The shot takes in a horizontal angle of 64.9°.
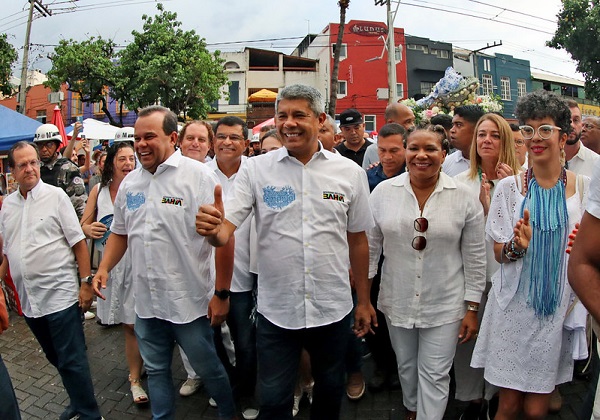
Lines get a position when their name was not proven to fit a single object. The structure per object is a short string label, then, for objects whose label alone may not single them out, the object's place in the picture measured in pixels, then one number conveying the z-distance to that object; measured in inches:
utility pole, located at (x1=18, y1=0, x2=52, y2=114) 864.3
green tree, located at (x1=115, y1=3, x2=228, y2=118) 908.0
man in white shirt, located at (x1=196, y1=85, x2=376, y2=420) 103.8
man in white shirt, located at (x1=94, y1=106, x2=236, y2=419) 115.4
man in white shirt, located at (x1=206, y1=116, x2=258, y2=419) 142.5
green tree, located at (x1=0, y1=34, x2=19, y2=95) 811.4
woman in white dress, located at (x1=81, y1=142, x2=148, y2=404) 160.2
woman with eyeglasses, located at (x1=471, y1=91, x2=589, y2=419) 101.5
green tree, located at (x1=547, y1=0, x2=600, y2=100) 947.3
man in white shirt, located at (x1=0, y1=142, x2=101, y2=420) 130.4
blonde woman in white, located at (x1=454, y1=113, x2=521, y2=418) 133.7
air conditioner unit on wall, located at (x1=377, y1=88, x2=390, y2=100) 1457.9
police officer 206.2
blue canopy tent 339.3
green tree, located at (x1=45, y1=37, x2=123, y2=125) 929.8
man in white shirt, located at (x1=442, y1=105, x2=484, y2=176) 160.4
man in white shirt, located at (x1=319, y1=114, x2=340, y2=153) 179.9
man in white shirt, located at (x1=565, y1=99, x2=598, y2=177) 174.1
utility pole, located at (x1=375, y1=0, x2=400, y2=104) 755.4
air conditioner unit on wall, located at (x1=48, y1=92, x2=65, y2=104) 653.9
